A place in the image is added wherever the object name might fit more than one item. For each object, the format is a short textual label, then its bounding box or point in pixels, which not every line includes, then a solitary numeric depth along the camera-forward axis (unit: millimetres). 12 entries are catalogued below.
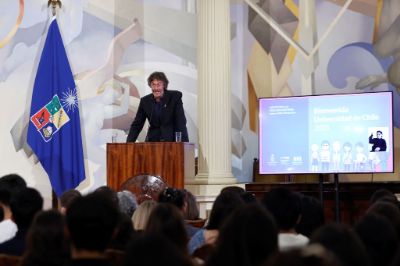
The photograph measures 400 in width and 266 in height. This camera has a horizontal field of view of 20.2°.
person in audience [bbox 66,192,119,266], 3942
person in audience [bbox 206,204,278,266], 3344
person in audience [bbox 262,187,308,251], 5333
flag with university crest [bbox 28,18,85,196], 13567
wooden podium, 10557
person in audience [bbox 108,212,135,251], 5188
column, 12339
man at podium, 11159
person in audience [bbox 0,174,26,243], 5890
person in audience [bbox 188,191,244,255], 5826
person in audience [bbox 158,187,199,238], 7157
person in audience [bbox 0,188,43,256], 5565
